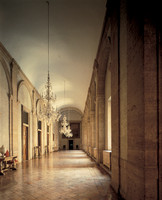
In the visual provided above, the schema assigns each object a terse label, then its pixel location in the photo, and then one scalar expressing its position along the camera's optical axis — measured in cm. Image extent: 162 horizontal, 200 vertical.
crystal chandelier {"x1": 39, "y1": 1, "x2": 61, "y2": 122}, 1075
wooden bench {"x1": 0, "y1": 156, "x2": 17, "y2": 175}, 897
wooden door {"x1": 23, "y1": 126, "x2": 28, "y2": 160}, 1464
